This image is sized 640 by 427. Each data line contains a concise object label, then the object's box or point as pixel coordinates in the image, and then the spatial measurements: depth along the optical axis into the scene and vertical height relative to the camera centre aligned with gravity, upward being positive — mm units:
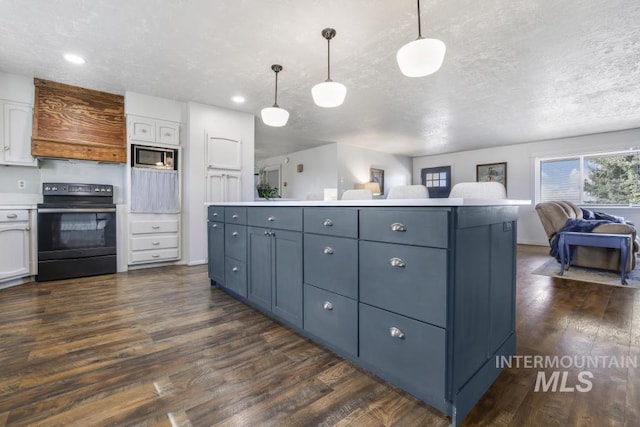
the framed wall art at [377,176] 7789 +941
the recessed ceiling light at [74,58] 2967 +1585
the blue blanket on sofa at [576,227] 3686 -201
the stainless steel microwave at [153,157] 3988 +755
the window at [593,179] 5719 +692
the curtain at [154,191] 3951 +271
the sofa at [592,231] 3588 -271
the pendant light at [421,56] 1803 +991
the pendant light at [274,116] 2982 +986
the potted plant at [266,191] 4517 +314
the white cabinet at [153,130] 3973 +1135
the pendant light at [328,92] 2422 +1001
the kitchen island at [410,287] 1138 -366
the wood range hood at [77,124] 3488 +1103
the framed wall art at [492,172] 7164 +992
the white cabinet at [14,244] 3064 -376
